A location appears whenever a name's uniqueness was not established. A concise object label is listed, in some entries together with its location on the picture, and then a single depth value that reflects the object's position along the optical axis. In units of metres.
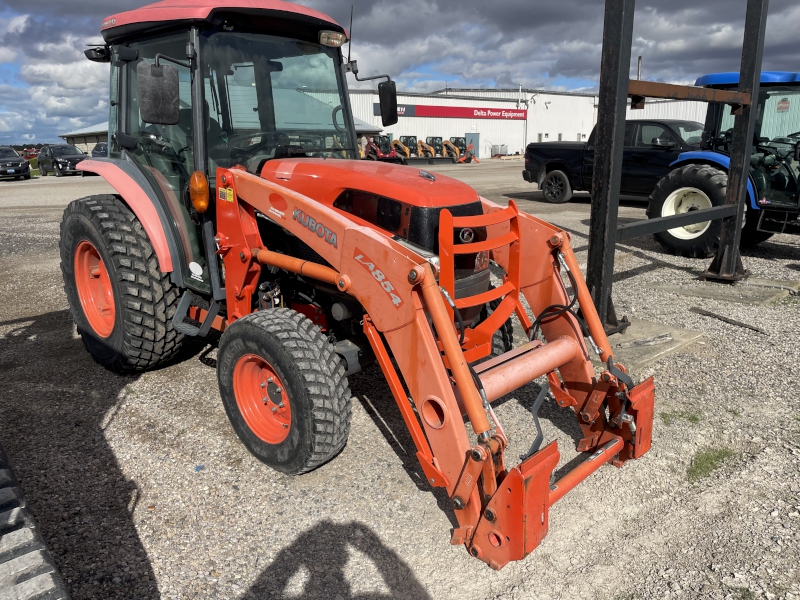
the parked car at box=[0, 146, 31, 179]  24.94
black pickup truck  11.02
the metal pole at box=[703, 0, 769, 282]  5.99
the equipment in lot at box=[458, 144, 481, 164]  34.91
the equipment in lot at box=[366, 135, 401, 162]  23.36
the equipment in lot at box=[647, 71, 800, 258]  7.66
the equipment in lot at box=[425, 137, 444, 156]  34.11
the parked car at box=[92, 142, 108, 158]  22.91
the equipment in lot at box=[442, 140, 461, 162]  34.03
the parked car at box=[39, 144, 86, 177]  26.61
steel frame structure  4.30
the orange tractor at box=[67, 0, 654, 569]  2.59
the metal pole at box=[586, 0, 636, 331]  4.27
